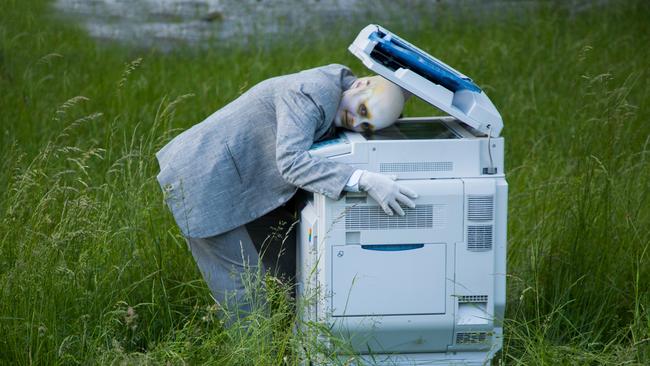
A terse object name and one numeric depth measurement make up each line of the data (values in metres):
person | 7.49
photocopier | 7.11
